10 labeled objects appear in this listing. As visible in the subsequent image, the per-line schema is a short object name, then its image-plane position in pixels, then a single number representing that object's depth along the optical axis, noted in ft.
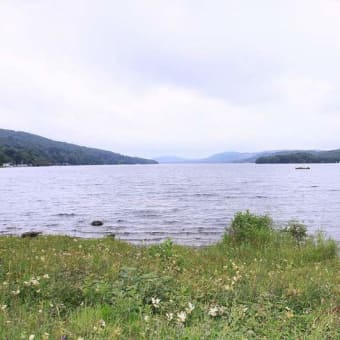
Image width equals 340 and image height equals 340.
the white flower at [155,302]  16.24
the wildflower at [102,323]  13.86
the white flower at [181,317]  14.23
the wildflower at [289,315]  15.29
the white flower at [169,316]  14.74
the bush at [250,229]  48.67
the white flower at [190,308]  15.30
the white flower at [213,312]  15.62
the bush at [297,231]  53.06
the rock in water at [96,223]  93.56
